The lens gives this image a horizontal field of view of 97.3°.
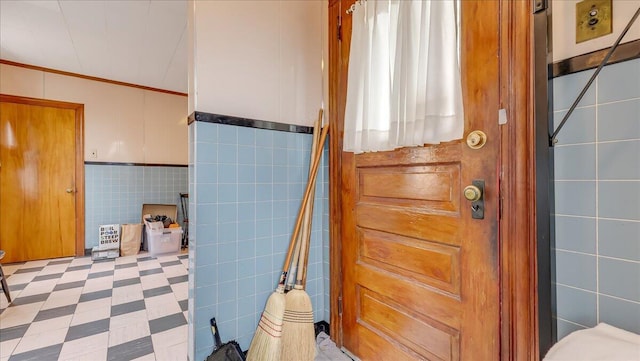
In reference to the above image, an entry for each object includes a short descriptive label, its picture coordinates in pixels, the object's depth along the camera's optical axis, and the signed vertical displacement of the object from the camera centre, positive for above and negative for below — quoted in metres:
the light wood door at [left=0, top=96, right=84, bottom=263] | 3.08 +0.06
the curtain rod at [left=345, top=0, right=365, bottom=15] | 1.34 +0.86
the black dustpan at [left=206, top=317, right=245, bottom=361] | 1.22 -0.75
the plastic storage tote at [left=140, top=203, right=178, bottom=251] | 3.78 -0.40
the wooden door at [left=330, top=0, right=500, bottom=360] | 0.92 -0.23
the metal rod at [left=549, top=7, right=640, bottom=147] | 0.68 +0.25
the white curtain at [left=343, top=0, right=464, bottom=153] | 0.98 +0.41
